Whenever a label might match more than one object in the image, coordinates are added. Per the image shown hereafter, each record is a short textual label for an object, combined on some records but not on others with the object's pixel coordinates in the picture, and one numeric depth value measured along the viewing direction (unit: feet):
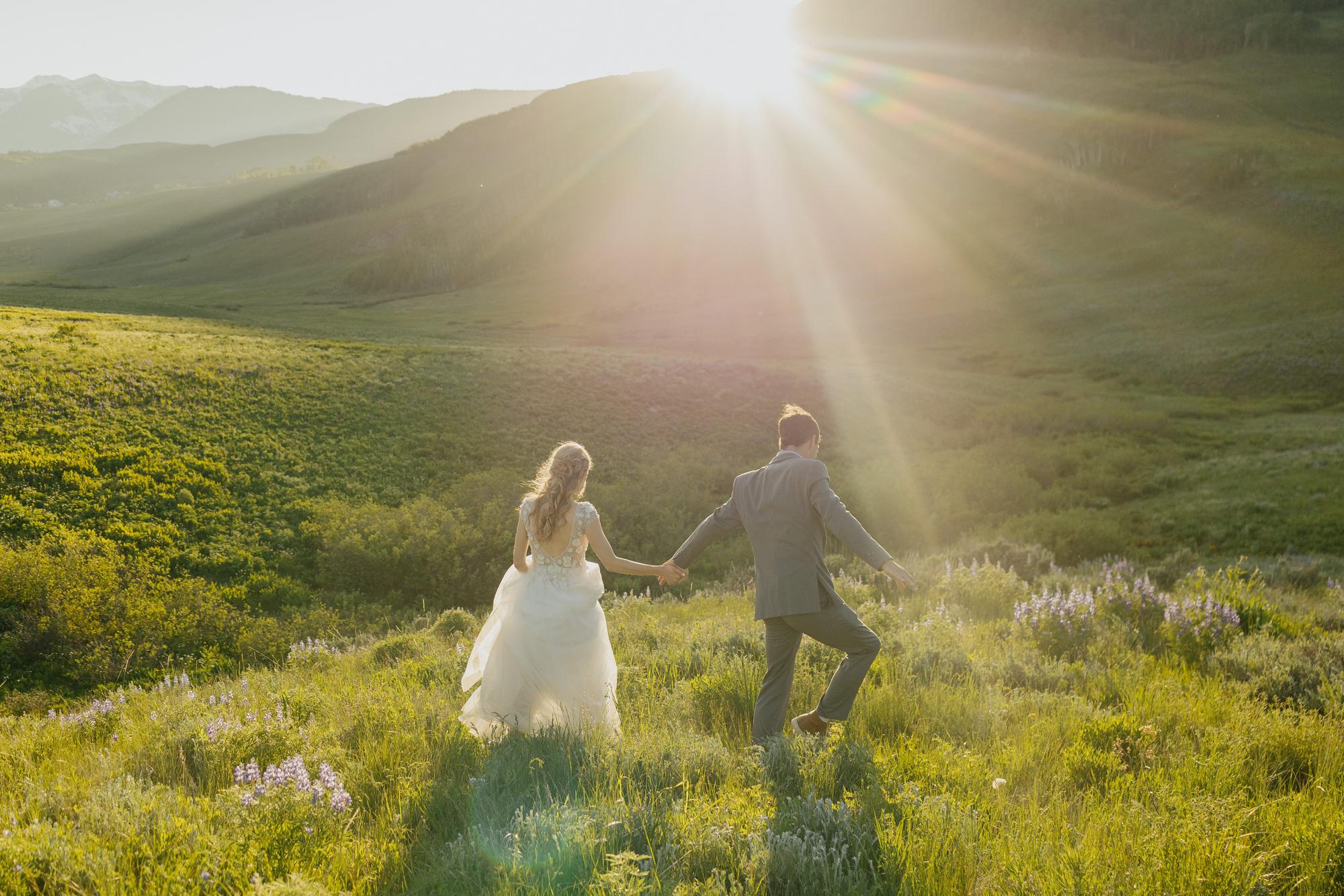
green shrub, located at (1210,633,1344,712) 20.89
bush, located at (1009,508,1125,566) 58.08
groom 18.52
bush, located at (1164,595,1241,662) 26.02
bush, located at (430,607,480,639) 40.29
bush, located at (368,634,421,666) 33.91
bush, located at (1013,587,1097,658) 27.32
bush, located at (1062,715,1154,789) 16.51
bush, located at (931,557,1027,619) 33.88
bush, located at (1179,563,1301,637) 27.53
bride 20.52
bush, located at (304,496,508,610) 56.08
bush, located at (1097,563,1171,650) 28.14
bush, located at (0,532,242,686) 40.06
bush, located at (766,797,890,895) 12.35
